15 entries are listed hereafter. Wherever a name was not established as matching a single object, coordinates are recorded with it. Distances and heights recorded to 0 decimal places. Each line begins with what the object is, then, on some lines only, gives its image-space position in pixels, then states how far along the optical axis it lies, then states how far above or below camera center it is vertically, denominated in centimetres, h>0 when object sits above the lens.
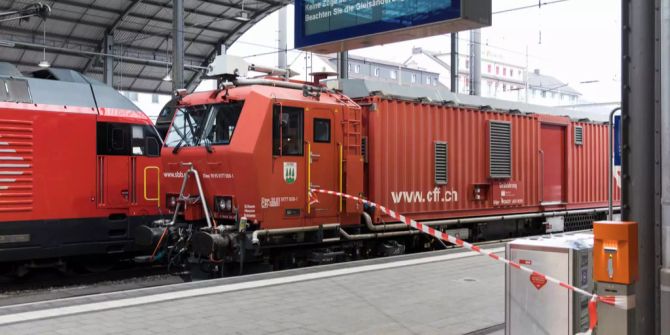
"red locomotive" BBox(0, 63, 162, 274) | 1005 -8
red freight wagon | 1164 +8
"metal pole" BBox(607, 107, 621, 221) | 745 +10
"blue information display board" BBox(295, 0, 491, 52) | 770 +195
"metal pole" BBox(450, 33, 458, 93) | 2673 +454
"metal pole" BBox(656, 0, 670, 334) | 420 +0
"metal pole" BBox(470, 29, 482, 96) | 2622 +447
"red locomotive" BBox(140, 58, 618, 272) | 958 -12
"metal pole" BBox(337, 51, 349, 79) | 2554 +414
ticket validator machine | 421 -71
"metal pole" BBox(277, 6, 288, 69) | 2614 +554
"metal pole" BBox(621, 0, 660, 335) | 431 +4
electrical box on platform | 520 -106
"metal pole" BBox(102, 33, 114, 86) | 2820 +474
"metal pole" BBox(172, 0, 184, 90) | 2001 +396
